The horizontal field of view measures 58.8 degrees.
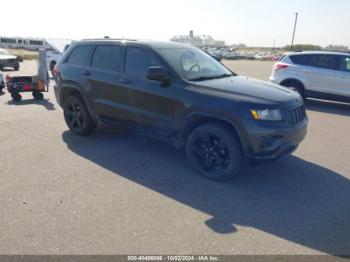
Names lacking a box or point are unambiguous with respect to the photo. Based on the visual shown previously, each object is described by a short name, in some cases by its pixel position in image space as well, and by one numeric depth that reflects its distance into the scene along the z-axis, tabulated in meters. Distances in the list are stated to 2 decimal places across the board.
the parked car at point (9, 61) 20.59
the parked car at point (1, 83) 11.42
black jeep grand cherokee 3.94
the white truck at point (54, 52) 17.50
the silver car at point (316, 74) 9.38
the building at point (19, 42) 65.84
